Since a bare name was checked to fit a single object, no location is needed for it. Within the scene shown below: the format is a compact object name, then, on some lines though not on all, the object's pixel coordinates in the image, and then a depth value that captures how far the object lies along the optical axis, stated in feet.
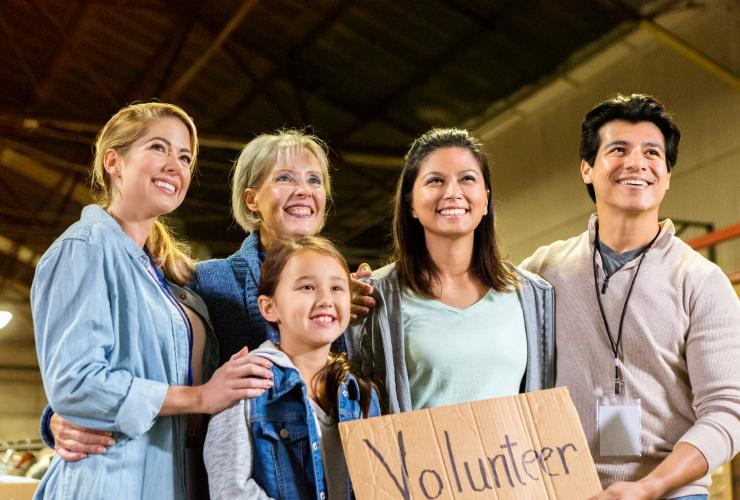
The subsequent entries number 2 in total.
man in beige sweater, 6.19
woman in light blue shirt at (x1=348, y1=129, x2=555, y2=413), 6.55
